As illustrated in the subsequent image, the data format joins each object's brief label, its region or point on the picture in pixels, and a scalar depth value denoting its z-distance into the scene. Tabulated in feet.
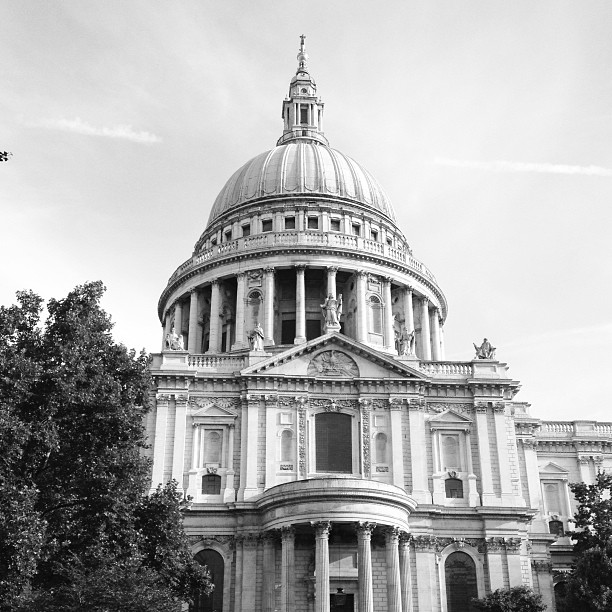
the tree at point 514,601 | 147.54
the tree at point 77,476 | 97.35
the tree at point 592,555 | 154.19
